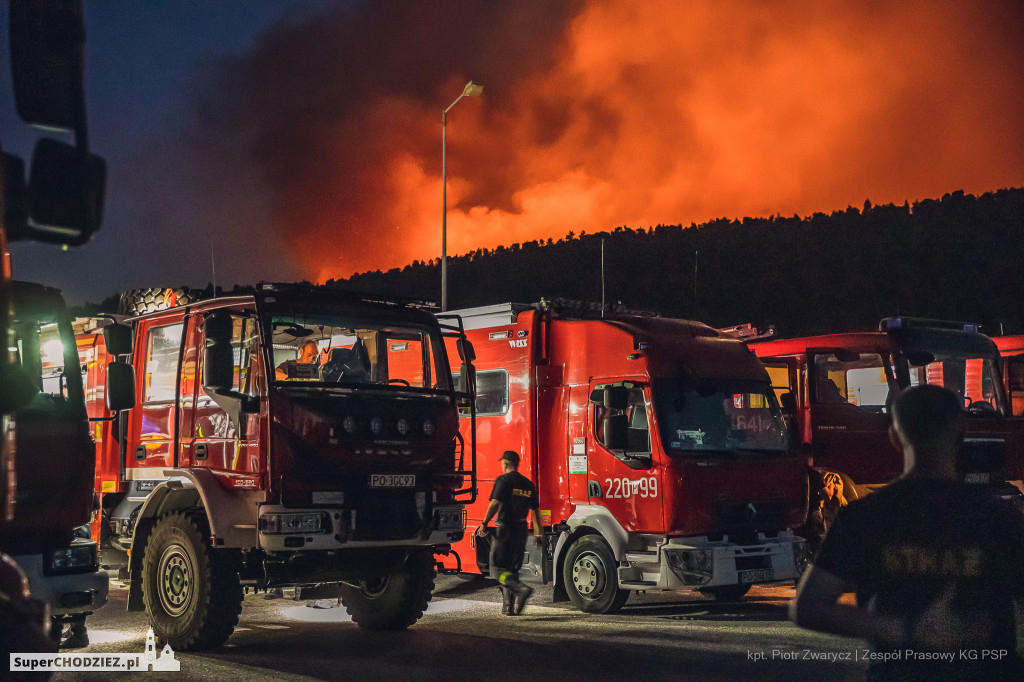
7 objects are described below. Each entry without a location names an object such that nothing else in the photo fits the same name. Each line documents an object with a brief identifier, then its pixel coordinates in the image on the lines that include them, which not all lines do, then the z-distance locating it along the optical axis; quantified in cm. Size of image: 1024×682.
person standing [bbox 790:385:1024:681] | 289
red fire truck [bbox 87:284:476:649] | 883
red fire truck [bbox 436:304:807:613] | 1094
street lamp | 2370
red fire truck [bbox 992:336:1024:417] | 1523
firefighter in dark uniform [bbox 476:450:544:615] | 1122
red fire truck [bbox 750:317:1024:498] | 1352
